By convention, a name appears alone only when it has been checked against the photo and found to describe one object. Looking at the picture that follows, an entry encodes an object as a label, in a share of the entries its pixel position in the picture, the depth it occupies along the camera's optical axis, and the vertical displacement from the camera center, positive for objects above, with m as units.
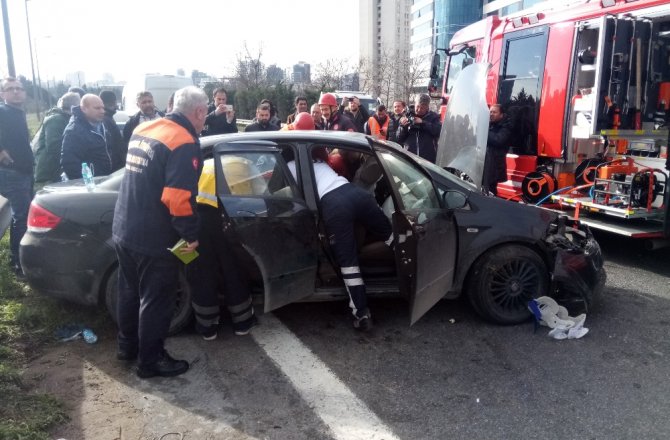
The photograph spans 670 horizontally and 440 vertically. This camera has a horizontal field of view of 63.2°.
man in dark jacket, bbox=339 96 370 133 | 9.02 -0.17
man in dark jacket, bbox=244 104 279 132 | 7.14 -0.23
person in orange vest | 8.73 -0.37
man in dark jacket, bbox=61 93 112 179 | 5.39 -0.37
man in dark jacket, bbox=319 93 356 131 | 7.23 -0.19
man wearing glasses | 5.36 -0.55
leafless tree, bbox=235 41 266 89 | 35.69 +2.08
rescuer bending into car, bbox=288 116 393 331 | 3.89 -0.81
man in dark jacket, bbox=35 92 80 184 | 5.80 -0.47
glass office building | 68.00 +11.83
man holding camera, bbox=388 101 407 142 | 9.44 -0.26
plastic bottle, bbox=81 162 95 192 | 4.03 -0.59
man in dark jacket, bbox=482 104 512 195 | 6.92 -0.60
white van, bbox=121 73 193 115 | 17.94 +0.55
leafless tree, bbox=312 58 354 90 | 35.91 +2.11
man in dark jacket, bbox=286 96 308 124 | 8.50 -0.04
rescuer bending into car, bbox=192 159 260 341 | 3.60 -1.16
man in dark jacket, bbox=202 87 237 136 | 7.89 -0.23
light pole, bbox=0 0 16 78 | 10.16 +1.12
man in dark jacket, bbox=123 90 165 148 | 7.10 -0.13
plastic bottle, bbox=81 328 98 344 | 3.87 -1.63
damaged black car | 3.73 -0.97
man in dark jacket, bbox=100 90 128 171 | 6.64 -0.49
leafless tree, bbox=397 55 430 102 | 33.53 +1.44
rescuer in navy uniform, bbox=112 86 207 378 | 3.17 -0.67
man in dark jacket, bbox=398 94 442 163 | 7.32 -0.38
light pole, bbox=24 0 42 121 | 21.84 +1.70
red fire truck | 5.81 -0.09
